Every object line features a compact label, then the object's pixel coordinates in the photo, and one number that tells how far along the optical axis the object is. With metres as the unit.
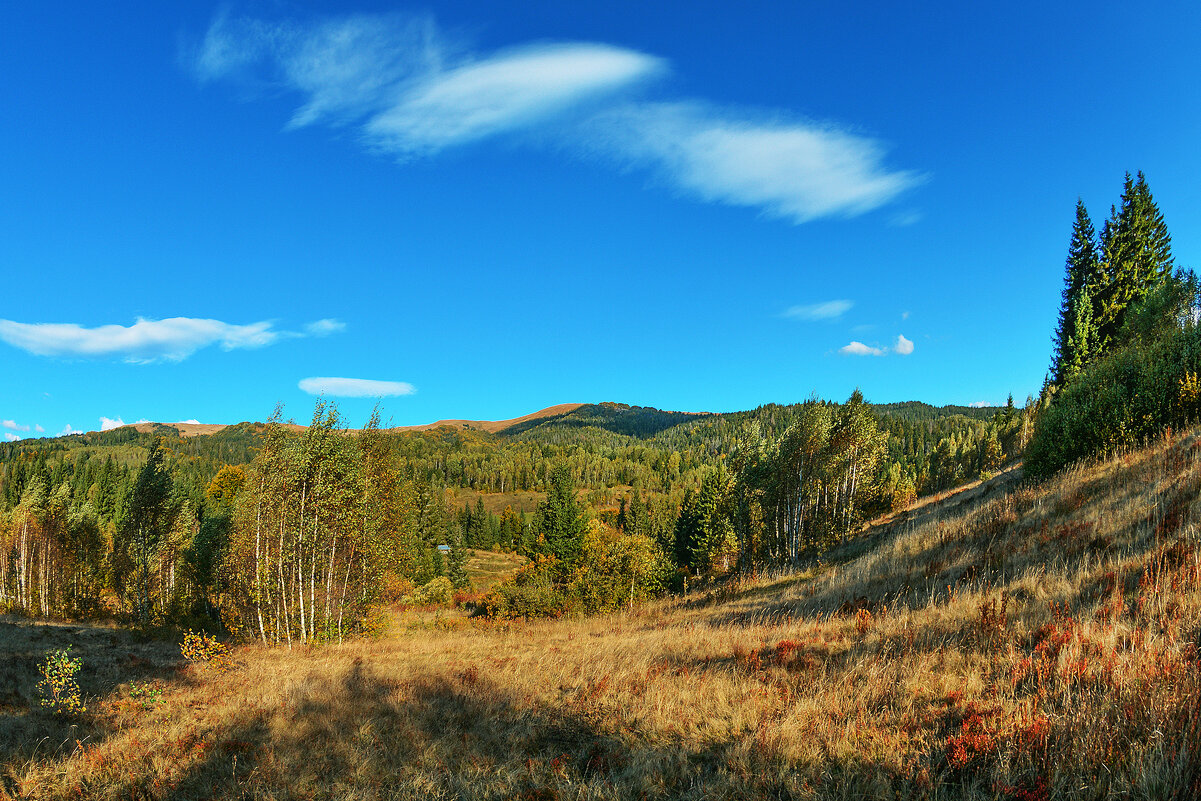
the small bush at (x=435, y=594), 51.64
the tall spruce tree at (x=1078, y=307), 44.69
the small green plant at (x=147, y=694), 10.86
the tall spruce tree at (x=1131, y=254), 45.59
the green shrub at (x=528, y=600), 38.31
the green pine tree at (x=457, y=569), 75.56
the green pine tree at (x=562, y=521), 60.29
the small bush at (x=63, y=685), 10.38
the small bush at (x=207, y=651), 15.81
